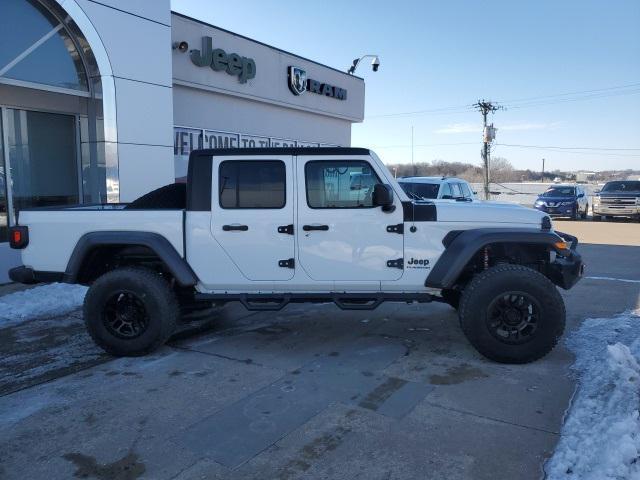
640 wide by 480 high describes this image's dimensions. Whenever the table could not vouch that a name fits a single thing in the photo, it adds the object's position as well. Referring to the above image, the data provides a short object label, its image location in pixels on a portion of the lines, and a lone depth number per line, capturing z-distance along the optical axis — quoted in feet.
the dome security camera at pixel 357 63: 64.90
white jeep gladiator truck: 16.14
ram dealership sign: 48.34
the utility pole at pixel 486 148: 131.69
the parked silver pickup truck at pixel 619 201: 72.28
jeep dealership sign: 37.97
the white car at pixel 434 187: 42.88
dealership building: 26.91
